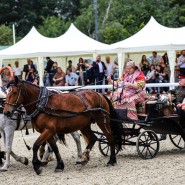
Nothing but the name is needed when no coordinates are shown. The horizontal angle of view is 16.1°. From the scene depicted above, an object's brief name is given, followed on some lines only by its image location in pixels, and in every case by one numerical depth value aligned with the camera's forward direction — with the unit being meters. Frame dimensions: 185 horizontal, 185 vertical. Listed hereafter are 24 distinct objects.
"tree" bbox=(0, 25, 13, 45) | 59.34
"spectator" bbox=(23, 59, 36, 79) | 28.19
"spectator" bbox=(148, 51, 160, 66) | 24.66
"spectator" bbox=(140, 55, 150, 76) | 23.81
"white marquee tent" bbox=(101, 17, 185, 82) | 23.58
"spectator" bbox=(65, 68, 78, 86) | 24.92
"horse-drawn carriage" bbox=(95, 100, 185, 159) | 12.95
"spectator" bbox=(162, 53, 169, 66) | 25.13
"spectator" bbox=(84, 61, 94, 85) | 25.15
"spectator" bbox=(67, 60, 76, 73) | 26.48
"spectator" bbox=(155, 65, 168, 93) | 23.27
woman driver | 13.05
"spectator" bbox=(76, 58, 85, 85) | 26.34
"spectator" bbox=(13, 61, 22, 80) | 29.17
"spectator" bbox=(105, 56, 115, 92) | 26.00
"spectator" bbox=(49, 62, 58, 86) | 26.39
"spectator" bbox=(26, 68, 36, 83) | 27.52
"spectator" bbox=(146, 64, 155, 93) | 23.16
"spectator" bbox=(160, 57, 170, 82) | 23.74
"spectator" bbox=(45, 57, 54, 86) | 28.19
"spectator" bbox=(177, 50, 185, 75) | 22.92
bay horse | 11.39
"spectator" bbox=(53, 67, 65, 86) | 24.94
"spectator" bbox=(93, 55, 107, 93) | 24.94
